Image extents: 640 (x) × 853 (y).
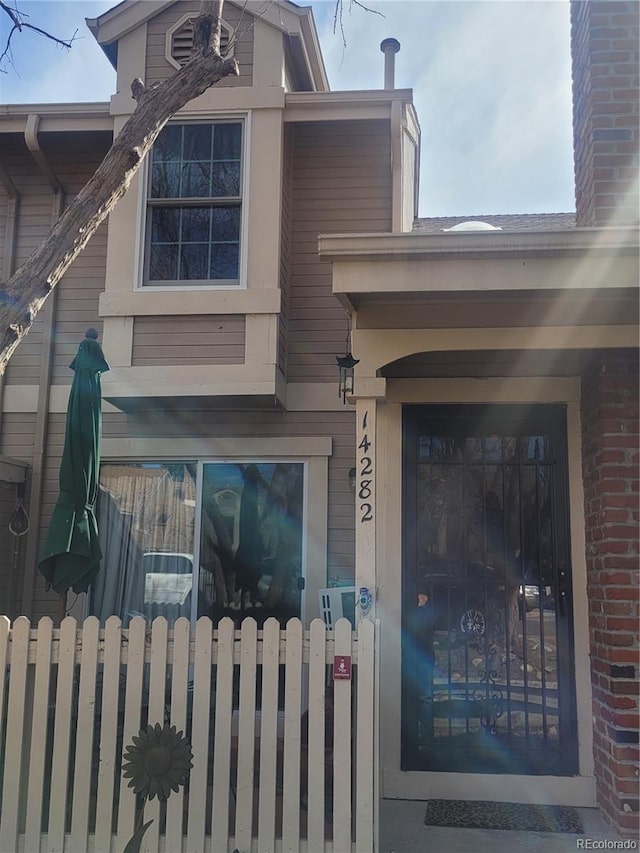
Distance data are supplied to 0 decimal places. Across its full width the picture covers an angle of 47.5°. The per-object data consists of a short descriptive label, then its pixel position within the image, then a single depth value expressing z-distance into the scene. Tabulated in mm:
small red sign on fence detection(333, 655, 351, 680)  3373
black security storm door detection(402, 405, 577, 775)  4324
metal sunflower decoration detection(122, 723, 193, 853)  3072
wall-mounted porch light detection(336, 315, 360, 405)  3894
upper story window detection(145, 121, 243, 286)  5980
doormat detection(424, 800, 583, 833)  3848
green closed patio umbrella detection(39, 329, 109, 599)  4328
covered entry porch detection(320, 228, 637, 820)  3430
